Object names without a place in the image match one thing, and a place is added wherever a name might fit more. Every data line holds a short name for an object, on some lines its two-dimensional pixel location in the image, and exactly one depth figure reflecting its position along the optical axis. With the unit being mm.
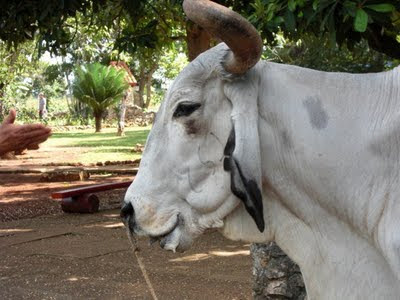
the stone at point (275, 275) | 4465
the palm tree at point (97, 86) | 34938
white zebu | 2053
